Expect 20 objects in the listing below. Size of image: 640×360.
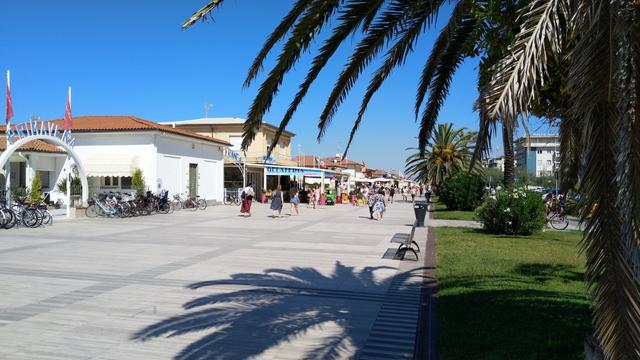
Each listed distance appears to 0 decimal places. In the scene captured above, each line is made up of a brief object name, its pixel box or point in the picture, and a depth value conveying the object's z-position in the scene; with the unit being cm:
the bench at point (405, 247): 1161
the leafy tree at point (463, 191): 3181
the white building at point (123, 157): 2722
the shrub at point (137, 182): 2647
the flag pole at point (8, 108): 1859
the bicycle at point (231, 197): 3725
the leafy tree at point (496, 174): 6798
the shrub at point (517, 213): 1703
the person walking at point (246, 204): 2481
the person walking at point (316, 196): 3419
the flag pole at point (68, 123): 2192
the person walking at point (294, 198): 2724
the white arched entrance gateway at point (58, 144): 1764
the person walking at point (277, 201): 2425
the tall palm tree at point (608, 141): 206
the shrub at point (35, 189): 2409
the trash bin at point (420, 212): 2019
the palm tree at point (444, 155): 4706
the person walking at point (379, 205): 2461
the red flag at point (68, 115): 2196
